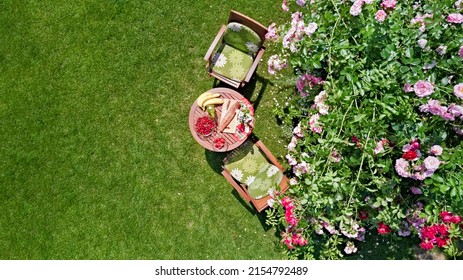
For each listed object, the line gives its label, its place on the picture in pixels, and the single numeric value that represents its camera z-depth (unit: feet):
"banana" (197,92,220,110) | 16.51
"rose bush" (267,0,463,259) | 11.43
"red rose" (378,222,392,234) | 14.19
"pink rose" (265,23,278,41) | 15.42
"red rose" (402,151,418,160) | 11.26
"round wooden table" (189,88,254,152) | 16.52
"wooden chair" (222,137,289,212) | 16.63
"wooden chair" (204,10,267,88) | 16.22
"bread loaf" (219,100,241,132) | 16.34
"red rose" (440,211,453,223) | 11.88
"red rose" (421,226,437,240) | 12.05
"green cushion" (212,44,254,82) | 16.98
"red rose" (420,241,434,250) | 12.49
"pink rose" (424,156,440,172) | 11.06
